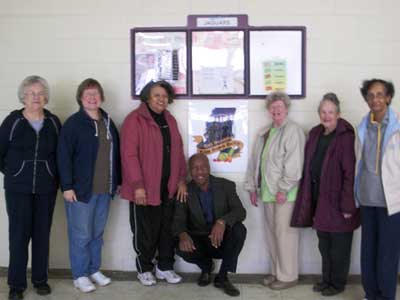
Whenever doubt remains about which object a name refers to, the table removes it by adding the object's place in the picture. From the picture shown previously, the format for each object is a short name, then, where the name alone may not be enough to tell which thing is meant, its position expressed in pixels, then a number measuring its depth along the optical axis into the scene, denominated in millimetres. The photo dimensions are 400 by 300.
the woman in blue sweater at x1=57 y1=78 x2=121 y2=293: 3129
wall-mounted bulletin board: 3426
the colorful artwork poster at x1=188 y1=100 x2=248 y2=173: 3492
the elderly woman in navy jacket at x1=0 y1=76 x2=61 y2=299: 3016
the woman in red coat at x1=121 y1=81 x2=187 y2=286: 3227
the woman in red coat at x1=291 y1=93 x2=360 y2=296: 3024
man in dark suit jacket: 3193
